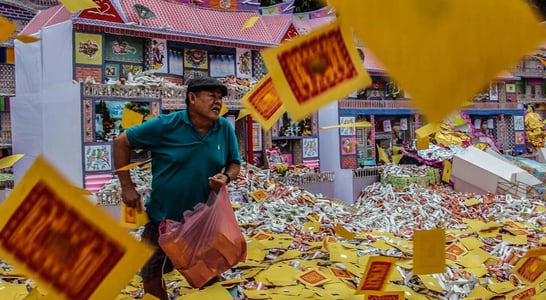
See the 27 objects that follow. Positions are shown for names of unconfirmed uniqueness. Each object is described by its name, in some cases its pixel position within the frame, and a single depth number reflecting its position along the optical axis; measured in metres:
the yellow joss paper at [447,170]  10.77
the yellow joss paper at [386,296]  2.59
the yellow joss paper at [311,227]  5.60
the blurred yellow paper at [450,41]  1.09
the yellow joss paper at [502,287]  3.28
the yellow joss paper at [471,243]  4.58
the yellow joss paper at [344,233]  4.66
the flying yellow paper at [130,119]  3.67
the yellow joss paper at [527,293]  2.75
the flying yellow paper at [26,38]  1.50
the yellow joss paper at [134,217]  2.86
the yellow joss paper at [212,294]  2.76
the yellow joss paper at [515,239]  4.95
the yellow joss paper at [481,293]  3.20
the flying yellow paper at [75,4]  1.82
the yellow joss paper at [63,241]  1.41
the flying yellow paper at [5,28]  1.56
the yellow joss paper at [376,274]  2.69
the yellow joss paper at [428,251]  2.48
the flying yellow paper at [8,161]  2.75
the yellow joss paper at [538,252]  2.59
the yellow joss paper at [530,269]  2.94
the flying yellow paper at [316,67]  1.40
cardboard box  10.53
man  2.77
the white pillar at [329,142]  14.73
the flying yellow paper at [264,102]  2.00
